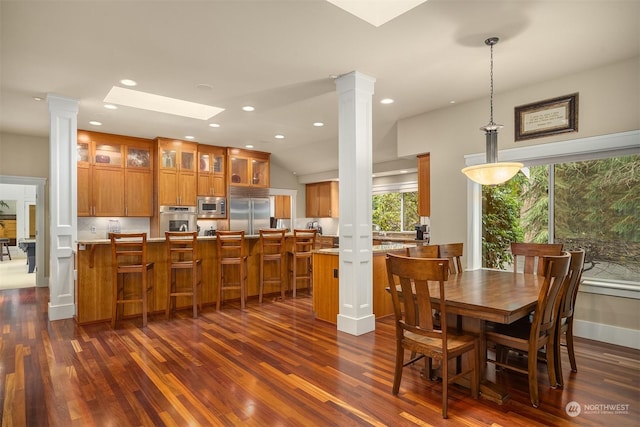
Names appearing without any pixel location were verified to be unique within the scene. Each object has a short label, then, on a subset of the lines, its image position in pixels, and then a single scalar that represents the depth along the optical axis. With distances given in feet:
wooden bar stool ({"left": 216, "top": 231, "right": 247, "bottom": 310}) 16.33
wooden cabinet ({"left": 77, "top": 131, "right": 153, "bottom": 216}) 20.84
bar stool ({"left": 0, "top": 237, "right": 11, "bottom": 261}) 34.96
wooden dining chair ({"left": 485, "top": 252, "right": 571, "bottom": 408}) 7.46
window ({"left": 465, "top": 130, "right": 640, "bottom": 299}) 11.62
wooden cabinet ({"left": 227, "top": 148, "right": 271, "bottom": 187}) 25.93
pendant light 9.85
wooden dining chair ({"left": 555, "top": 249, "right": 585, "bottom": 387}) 8.52
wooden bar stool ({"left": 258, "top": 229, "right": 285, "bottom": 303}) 17.64
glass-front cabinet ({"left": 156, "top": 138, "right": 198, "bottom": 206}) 22.58
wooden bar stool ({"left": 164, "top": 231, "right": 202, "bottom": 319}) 15.06
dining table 7.33
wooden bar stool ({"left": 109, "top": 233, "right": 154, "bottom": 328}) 13.85
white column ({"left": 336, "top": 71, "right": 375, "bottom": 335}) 12.74
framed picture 12.59
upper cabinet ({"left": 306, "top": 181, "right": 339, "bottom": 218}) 29.76
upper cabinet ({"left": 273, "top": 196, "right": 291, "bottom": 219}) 29.73
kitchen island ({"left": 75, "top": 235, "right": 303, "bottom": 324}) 14.21
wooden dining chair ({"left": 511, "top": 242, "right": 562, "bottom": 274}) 11.12
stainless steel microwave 24.29
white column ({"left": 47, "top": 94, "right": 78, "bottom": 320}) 14.79
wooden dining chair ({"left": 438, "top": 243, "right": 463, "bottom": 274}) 11.37
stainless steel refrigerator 25.64
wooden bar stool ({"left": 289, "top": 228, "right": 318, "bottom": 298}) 18.51
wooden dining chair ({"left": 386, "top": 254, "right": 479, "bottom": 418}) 7.34
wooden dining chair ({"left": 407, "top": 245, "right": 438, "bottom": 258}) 10.45
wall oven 22.66
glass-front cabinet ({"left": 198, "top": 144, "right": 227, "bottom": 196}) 24.43
